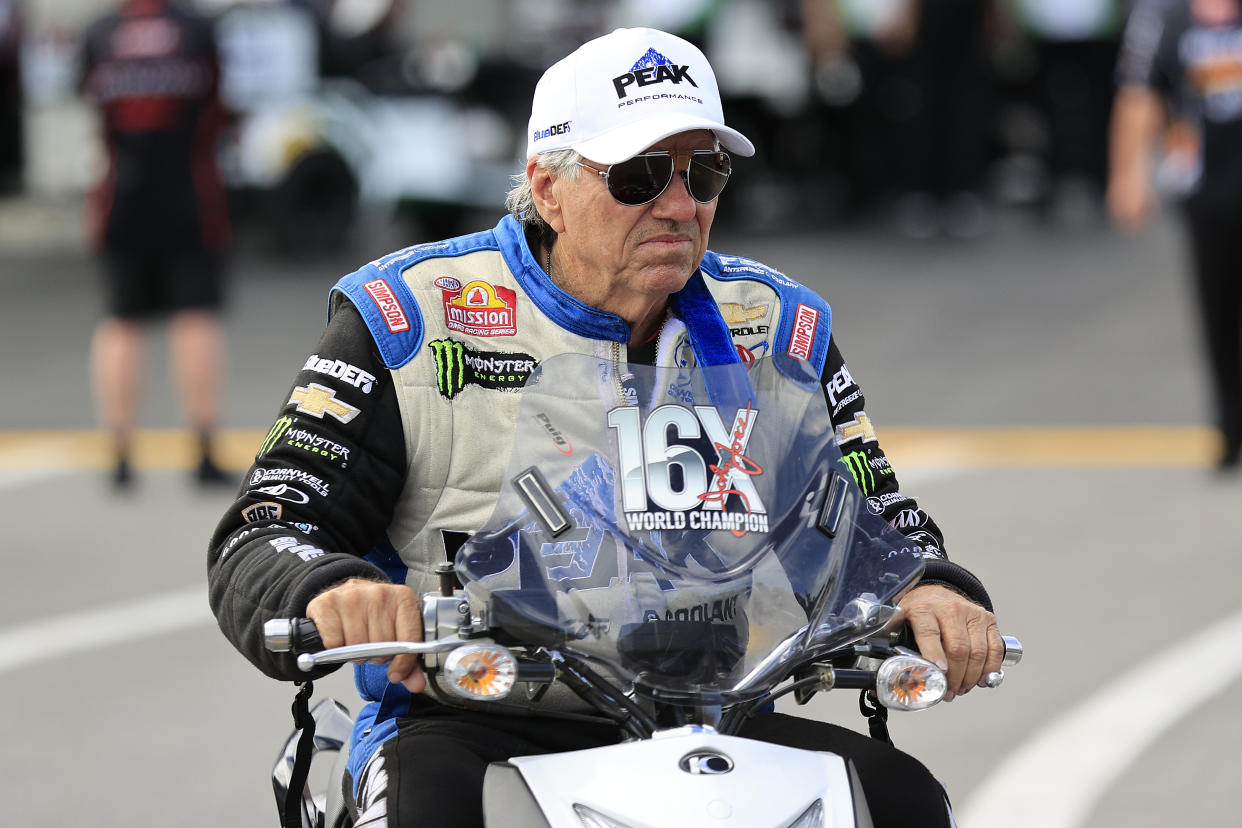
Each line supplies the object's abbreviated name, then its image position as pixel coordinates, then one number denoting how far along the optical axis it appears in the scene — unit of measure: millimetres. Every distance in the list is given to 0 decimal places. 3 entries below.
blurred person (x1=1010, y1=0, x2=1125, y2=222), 32375
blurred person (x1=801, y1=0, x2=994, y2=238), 30219
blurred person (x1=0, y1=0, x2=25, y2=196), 34656
